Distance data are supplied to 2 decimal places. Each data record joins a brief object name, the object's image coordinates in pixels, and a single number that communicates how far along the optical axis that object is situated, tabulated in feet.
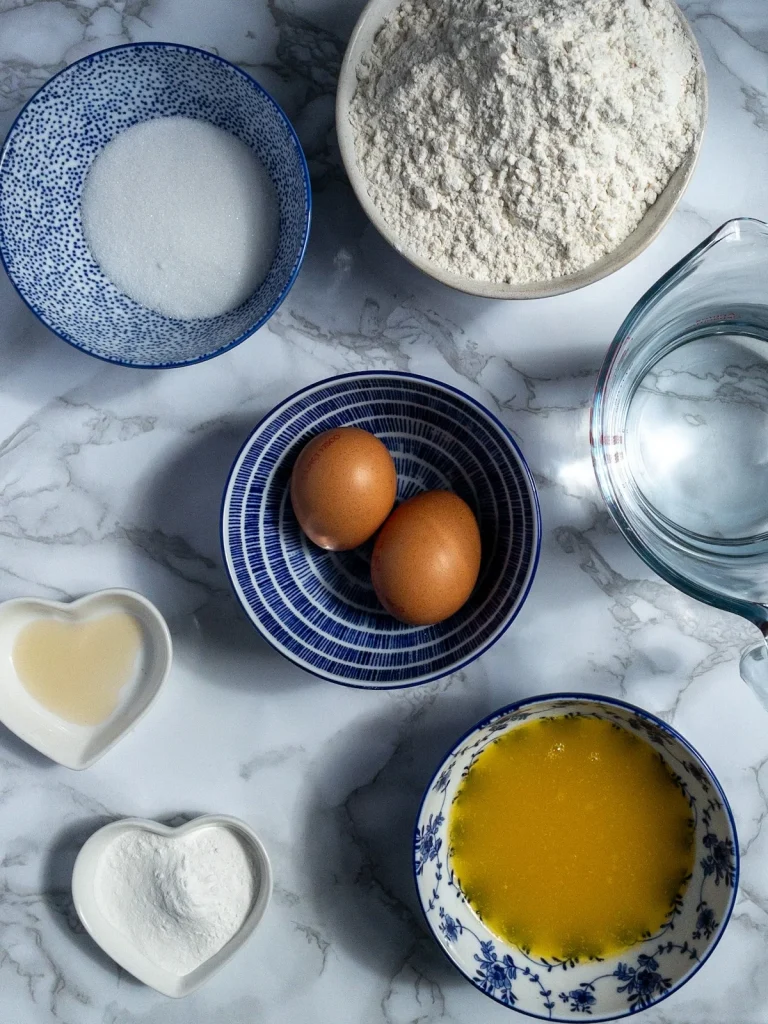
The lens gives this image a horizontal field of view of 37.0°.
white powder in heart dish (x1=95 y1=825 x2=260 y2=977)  1.65
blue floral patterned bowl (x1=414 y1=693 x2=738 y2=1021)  1.56
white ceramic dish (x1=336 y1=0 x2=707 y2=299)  1.51
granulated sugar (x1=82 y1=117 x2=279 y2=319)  1.61
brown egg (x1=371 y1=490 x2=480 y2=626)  1.51
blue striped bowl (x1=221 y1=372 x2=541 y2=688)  1.58
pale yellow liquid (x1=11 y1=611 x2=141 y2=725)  1.68
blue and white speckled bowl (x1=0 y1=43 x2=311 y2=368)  1.56
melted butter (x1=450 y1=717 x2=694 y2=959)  1.62
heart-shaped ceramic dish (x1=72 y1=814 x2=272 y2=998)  1.65
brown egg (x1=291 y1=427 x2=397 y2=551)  1.51
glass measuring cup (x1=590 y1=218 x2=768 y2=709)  1.56
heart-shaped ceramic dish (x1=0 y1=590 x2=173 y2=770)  1.65
